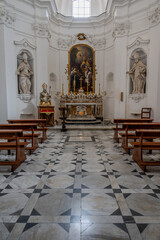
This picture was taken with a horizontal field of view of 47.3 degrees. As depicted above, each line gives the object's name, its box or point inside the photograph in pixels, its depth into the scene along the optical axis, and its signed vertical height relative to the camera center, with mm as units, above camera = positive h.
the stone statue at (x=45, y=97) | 11578 +703
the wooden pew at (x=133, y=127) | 5609 -586
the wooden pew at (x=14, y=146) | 4240 -955
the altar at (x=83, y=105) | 13281 +231
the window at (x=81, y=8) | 15914 +8714
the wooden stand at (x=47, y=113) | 11258 -345
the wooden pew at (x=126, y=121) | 7225 -513
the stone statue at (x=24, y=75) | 11925 +2159
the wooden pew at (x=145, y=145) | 4207 -922
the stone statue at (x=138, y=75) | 11945 +2206
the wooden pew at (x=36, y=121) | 7079 -525
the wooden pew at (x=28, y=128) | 5545 -635
